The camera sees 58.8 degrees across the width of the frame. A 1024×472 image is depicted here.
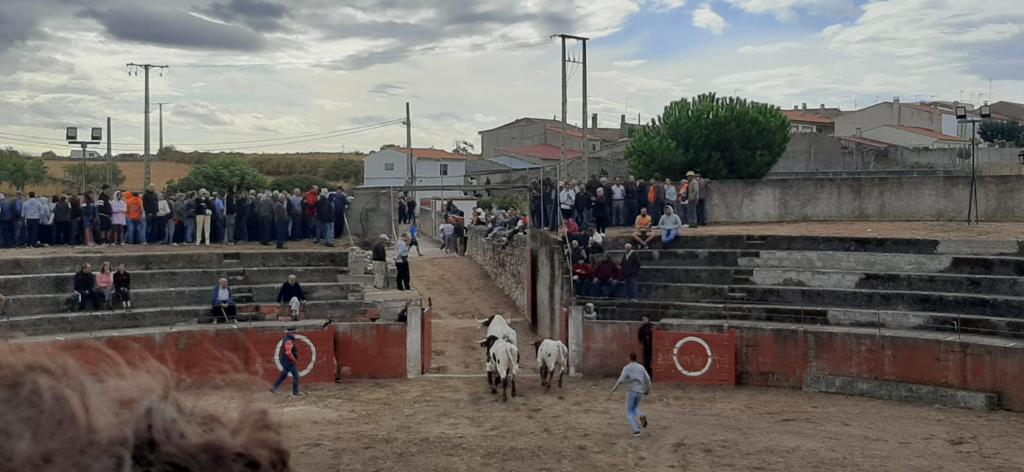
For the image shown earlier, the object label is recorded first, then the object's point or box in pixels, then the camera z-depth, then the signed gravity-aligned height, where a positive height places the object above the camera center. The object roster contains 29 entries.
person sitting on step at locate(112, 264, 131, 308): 21.77 -1.44
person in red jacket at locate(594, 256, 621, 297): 23.55 -1.29
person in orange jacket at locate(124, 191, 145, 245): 26.62 +0.18
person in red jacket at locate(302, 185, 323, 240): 28.45 +0.57
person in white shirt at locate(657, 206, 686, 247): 25.55 +0.08
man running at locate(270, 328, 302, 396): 18.75 -2.76
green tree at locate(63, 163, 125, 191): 63.88 +3.74
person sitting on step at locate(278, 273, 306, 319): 22.23 -1.61
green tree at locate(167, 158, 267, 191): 56.09 +3.13
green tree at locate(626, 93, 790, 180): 49.38 +4.74
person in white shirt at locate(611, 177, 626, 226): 29.84 +0.84
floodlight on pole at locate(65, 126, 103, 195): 29.39 +2.90
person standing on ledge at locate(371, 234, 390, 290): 26.66 -1.07
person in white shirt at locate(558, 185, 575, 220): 28.59 +0.89
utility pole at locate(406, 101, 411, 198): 55.17 +5.76
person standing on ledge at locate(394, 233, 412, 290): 26.14 -1.07
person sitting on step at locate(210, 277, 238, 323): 21.16 -1.82
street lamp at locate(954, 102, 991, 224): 24.22 +2.47
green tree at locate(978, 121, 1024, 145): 71.00 +7.86
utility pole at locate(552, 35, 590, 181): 39.74 +6.23
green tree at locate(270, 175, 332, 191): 61.71 +3.22
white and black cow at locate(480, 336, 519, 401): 18.61 -2.79
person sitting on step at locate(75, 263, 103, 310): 21.36 -1.49
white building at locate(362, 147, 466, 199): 70.62 +4.74
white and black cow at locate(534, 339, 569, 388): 19.44 -2.79
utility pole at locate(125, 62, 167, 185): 47.45 +4.19
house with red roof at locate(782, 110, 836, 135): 76.05 +9.19
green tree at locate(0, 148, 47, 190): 57.97 +3.49
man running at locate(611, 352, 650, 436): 15.52 -2.66
